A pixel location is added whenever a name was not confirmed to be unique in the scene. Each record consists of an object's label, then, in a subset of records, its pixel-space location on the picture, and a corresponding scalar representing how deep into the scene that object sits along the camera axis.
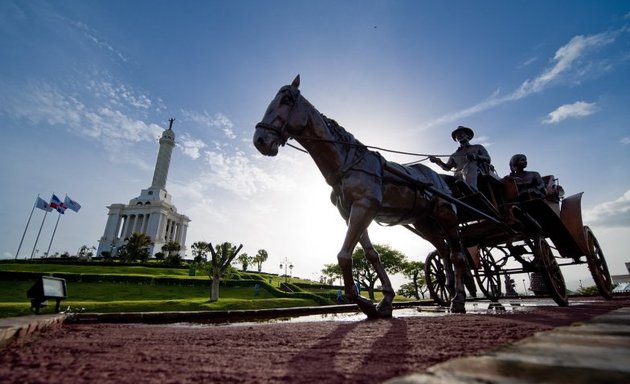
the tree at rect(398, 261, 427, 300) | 49.47
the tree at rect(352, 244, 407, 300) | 46.72
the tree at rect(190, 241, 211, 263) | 66.00
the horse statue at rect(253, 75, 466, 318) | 4.26
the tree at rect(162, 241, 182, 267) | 53.88
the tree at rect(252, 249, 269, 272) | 79.44
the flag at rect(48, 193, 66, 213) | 52.67
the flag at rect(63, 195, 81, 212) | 53.31
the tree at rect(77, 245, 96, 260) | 65.09
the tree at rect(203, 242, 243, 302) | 23.09
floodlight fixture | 5.32
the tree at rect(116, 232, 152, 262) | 53.56
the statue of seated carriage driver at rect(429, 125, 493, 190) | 6.62
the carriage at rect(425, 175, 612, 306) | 6.40
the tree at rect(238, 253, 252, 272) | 58.60
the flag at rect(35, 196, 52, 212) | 53.72
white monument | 83.19
